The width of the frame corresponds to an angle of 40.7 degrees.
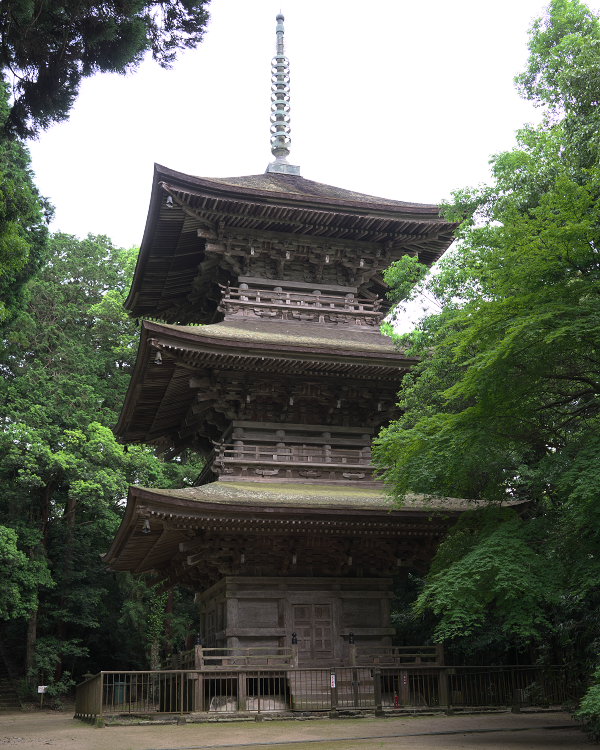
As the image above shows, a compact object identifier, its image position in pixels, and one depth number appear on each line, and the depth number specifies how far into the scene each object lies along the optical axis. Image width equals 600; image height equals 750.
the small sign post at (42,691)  31.30
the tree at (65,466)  34.00
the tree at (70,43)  9.35
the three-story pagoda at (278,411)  16.75
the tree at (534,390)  11.39
